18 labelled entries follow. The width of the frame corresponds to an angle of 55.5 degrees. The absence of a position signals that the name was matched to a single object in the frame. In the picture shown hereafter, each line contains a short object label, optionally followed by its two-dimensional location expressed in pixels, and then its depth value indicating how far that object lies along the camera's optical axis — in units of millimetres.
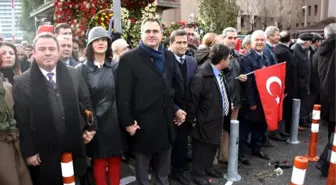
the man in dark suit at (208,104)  4242
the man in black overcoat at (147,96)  3562
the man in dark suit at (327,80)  4414
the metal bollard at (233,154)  4496
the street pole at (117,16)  4934
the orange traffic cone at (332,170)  3826
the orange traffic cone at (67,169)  2676
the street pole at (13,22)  8844
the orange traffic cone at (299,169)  2514
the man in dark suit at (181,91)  4254
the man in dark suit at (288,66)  6109
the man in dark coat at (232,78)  4805
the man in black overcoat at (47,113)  2891
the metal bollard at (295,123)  6093
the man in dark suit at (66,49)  4070
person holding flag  5141
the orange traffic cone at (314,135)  4791
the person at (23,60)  6536
